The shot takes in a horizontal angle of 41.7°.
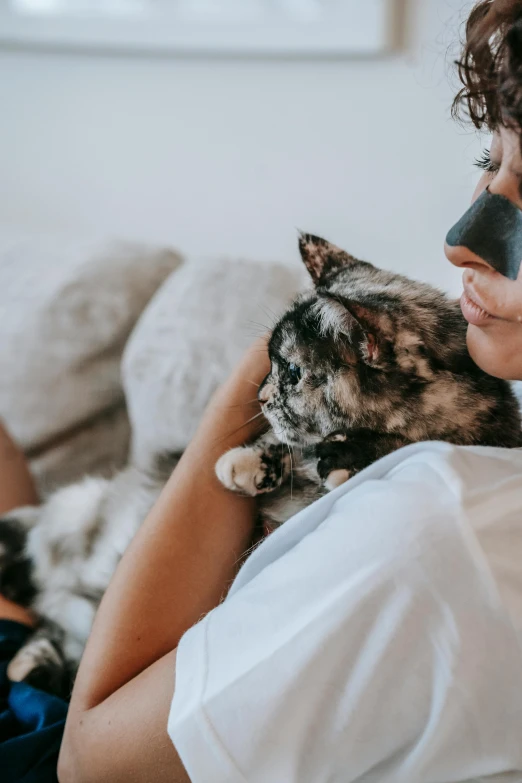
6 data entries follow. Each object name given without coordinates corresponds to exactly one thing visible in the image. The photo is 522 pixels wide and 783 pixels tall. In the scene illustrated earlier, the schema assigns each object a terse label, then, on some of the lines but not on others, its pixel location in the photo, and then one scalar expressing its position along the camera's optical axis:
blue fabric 0.83
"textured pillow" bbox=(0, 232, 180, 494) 1.57
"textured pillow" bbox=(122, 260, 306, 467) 1.38
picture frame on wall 1.51
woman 0.61
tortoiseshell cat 0.85
